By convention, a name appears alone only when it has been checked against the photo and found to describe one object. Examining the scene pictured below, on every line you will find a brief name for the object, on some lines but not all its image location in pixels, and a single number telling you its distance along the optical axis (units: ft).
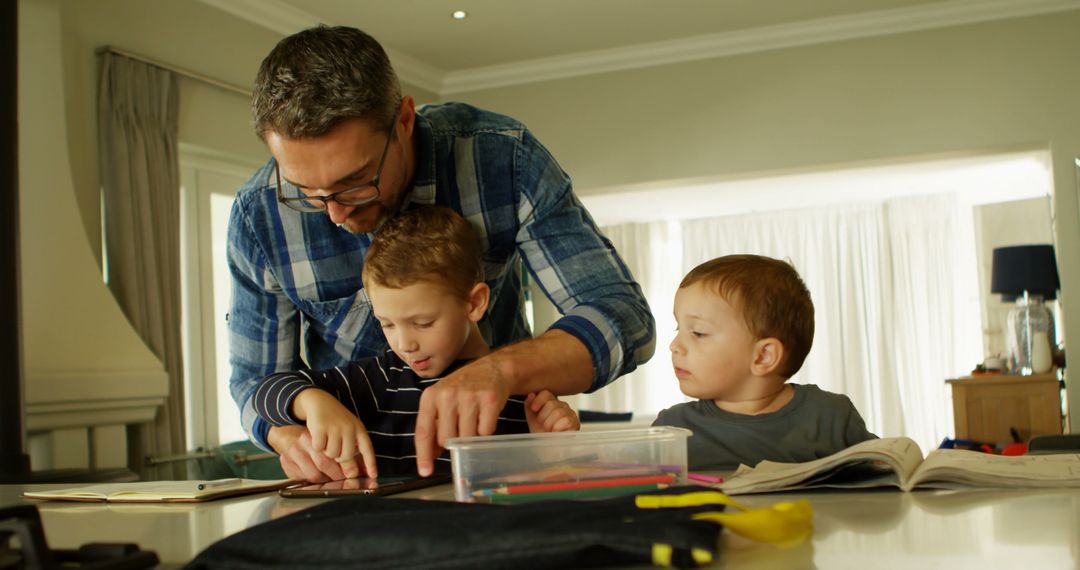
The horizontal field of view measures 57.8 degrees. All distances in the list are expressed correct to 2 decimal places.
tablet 3.02
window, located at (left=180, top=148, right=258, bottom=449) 13.98
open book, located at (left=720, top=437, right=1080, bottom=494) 2.60
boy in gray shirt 4.67
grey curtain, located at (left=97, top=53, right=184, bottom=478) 12.28
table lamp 17.25
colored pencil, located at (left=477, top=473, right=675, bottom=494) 2.37
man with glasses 4.26
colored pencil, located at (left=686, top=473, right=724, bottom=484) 2.92
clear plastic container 2.43
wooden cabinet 16.94
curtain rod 12.36
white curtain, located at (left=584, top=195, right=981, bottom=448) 25.29
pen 3.24
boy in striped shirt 4.72
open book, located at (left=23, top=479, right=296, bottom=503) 3.13
